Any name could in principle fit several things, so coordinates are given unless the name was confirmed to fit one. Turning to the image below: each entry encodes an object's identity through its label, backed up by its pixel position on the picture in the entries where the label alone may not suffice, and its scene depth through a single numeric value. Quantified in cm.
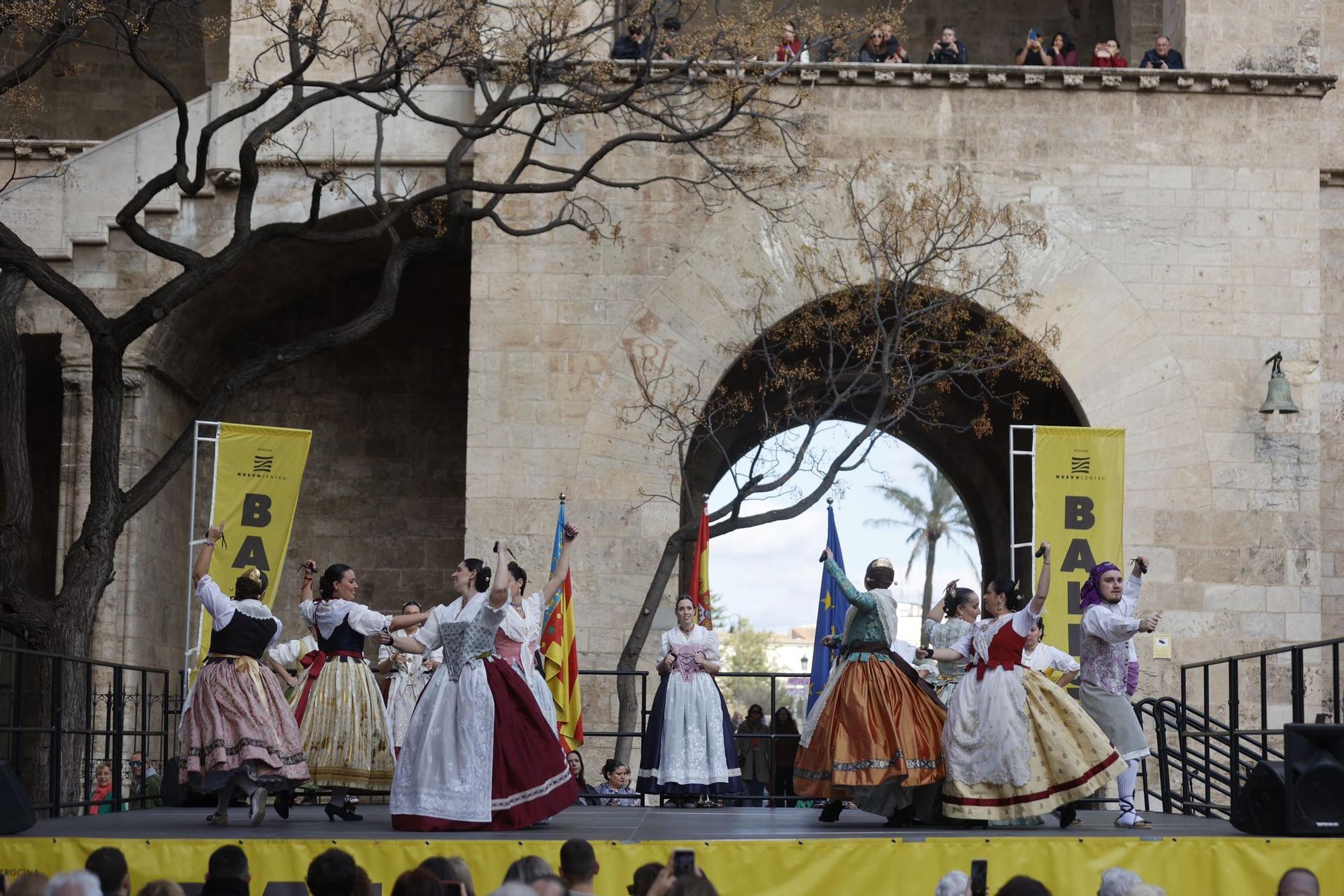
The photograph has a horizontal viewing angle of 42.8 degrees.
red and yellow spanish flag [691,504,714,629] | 1566
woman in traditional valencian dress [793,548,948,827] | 1041
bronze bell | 1805
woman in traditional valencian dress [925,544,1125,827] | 1026
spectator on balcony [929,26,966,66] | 1955
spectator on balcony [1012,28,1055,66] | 1953
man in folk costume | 1113
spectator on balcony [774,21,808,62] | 1909
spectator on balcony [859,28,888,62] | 1944
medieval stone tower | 1828
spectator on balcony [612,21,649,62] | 1920
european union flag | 1723
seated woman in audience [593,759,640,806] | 1569
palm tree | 5291
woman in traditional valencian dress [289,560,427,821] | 1154
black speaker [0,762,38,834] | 943
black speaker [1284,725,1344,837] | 948
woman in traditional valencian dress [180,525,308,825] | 1047
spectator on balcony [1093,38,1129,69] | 1938
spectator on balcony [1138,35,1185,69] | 1911
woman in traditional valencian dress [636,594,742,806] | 1456
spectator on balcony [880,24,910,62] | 1945
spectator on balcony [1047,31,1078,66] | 1988
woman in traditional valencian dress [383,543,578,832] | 992
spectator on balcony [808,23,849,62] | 1861
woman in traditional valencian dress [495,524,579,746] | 1155
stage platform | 873
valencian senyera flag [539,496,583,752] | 1593
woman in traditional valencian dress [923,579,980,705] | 1112
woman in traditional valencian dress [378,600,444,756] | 1493
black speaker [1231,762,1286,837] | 960
